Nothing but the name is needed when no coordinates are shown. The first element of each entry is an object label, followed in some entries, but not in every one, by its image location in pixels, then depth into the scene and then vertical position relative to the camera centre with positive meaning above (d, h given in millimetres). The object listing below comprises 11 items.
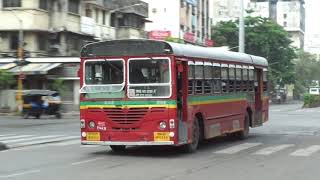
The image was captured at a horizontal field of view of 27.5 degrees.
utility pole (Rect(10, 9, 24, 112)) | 42875 +2192
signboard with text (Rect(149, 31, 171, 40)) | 65312 +5500
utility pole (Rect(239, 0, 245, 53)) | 38281 +3365
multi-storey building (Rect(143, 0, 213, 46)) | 76188 +8374
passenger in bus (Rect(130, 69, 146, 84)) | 15273 +272
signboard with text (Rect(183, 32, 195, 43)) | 74188 +5961
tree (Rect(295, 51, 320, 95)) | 125000 +3454
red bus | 15117 -126
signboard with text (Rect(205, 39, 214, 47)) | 77012 +5411
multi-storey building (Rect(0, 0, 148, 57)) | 47438 +4811
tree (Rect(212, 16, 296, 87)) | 87625 +6339
